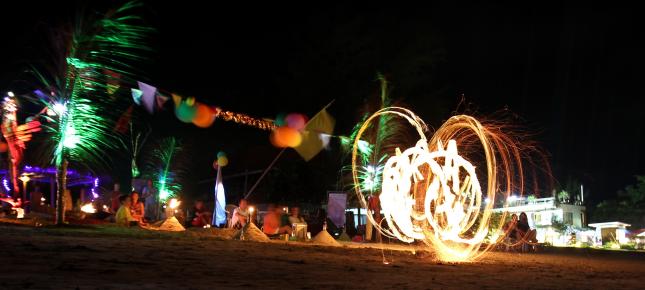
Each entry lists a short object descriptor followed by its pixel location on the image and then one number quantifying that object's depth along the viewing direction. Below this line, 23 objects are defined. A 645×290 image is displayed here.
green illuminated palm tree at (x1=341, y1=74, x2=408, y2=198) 23.91
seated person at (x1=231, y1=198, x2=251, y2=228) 19.98
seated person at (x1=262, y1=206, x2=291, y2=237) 19.38
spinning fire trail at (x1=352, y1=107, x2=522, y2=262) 12.27
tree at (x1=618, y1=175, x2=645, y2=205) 45.03
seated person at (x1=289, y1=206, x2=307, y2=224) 19.59
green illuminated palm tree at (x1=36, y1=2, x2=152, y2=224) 15.82
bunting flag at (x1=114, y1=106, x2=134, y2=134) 20.47
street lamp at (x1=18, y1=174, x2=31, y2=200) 21.79
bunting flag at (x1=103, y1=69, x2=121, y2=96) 16.25
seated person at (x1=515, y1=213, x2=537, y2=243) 19.54
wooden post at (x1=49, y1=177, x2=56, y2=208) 26.09
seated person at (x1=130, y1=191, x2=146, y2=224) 18.92
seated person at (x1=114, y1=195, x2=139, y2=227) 17.59
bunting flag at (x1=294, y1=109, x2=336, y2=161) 23.73
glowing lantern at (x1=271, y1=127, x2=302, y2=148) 23.72
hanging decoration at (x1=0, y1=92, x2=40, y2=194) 19.30
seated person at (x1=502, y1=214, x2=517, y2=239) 18.74
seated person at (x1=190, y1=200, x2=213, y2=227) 21.06
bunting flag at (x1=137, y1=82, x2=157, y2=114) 18.25
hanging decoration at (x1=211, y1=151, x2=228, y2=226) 23.27
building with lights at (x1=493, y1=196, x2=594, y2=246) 33.98
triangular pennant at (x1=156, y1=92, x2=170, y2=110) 18.51
